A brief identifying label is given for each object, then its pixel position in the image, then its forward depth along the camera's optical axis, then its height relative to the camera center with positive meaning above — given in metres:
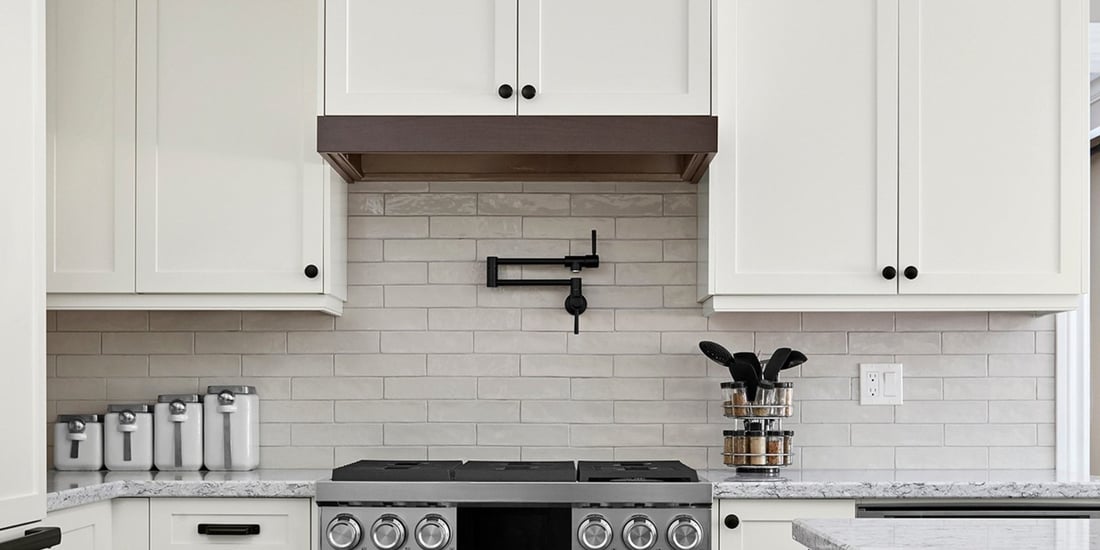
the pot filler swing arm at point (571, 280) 3.52 -0.02
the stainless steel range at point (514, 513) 2.91 -0.60
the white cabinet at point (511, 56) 3.12 +0.56
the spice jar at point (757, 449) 3.22 -0.48
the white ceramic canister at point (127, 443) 3.38 -0.50
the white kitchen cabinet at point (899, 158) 3.18 +0.31
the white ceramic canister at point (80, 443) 3.38 -0.50
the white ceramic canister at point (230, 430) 3.40 -0.46
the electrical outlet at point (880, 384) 3.54 -0.33
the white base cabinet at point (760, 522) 2.95 -0.62
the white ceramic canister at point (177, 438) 3.38 -0.48
